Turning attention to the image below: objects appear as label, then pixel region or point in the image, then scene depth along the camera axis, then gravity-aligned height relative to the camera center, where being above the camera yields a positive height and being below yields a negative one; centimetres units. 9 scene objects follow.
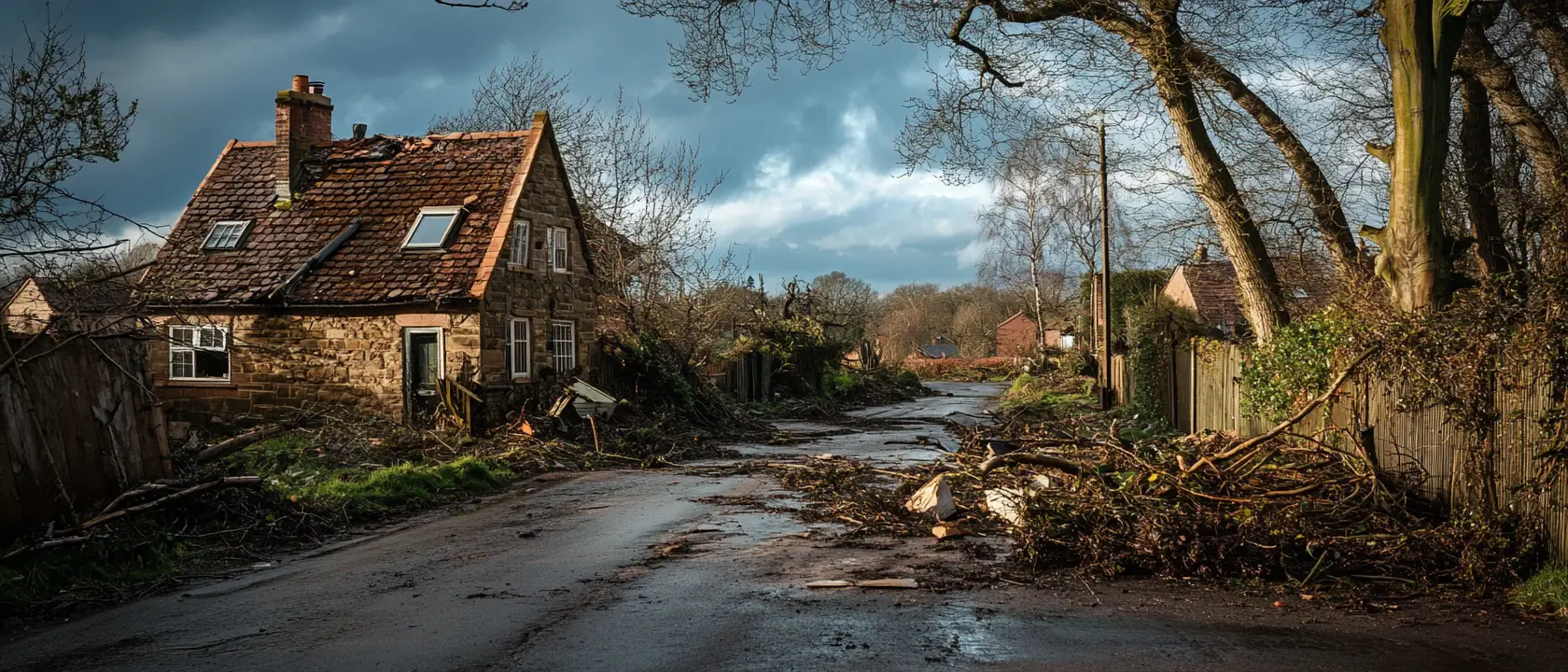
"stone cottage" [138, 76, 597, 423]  2150 +188
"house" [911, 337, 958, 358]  9056 +38
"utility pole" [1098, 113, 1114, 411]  3066 +139
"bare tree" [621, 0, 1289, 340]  1370 +342
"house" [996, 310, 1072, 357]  6661 +99
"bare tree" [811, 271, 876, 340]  4212 +189
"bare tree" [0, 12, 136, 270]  884 +187
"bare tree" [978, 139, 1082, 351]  5225 +651
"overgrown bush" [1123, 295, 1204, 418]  2184 -15
